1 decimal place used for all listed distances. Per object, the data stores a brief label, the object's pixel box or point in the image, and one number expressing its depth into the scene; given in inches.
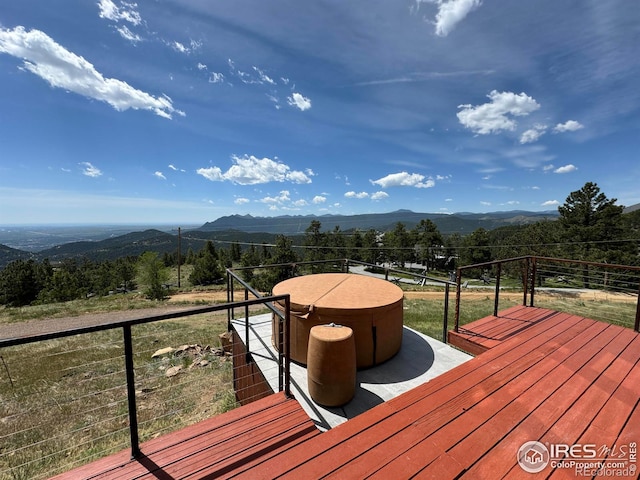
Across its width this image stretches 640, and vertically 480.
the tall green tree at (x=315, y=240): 1601.9
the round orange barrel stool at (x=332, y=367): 113.3
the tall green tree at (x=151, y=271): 879.1
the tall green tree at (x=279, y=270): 956.6
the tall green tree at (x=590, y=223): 855.4
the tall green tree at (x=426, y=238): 1764.3
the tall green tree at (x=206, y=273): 1293.1
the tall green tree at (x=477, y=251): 1630.2
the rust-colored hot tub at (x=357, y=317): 140.9
